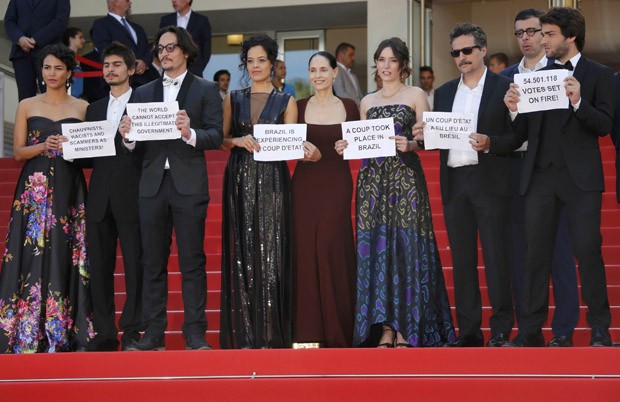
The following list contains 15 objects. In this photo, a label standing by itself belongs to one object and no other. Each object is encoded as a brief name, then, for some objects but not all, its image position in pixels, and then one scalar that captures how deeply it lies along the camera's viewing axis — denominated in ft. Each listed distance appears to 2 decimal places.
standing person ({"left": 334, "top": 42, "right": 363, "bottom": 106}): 42.16
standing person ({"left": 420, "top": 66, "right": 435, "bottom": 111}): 44.75
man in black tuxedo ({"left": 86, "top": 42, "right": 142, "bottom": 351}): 23.16
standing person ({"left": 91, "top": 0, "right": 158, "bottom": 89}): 34.99
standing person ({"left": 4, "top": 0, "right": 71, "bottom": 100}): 34.40
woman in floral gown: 23.21
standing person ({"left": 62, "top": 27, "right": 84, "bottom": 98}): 37.93
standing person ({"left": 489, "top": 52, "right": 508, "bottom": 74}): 38.91
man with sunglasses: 21.74
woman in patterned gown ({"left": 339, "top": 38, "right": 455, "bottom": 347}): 22.06
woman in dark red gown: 22.72
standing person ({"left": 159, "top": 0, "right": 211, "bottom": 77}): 36.50
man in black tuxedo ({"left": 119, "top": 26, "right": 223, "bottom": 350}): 22.22
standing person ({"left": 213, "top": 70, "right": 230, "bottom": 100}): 47.52
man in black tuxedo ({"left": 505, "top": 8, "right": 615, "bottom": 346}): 20.83
